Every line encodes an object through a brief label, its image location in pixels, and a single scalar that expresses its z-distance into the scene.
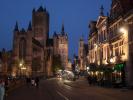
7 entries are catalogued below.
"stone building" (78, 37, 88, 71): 80.17
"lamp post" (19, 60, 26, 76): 81.84
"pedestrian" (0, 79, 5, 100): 8.87
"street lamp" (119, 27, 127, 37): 27.91
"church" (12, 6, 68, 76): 85.35
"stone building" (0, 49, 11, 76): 83.42
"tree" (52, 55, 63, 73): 111.15
